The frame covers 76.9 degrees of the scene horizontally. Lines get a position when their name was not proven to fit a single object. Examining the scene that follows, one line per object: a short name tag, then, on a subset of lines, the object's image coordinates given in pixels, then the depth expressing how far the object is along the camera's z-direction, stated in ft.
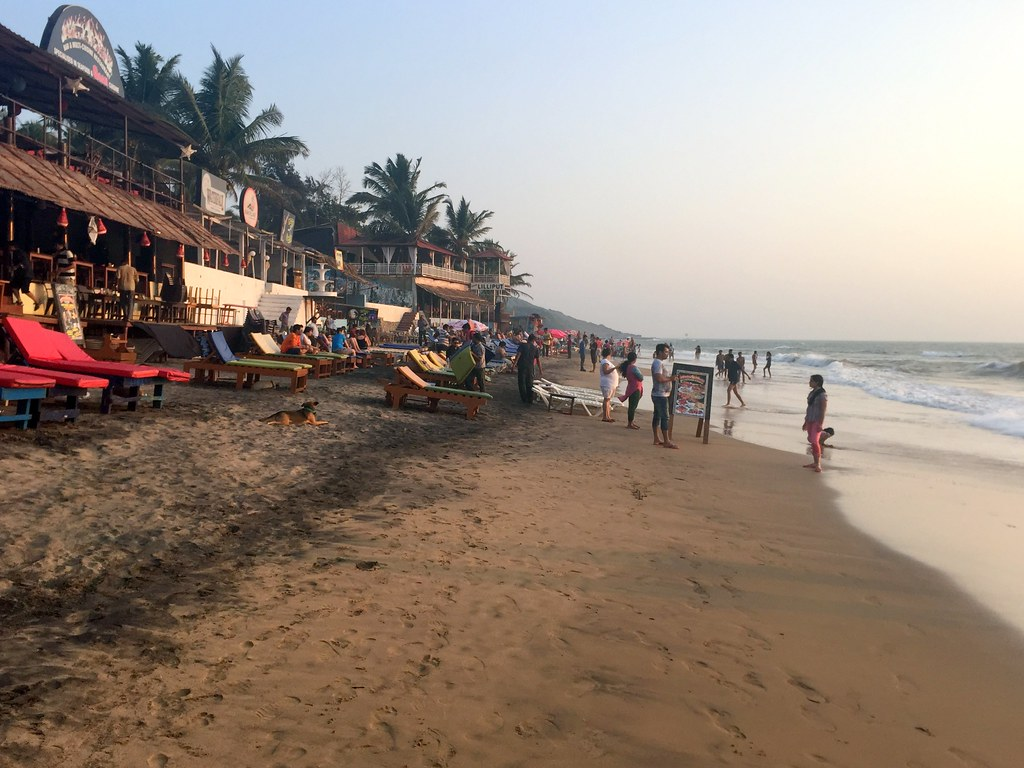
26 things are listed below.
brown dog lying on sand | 27.25
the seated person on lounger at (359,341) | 64.03
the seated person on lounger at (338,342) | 58.95
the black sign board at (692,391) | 35.94
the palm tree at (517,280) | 198.42
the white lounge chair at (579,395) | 47.09
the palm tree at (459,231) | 180.86
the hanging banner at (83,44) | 53.88
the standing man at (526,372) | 48.19
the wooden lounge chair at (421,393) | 37.29
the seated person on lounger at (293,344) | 47.41
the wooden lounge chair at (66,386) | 19.93
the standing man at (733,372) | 61.57
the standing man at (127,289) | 44.09
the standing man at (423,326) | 105.58
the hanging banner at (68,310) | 34.96
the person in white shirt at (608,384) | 43.52
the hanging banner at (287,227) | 100.83
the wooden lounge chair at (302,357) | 43.14
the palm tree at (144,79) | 109.40
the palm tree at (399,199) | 161.38
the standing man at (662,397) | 33.58
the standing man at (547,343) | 137.83
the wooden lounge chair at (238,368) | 35.06
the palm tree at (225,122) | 98.73
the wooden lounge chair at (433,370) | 45.88
